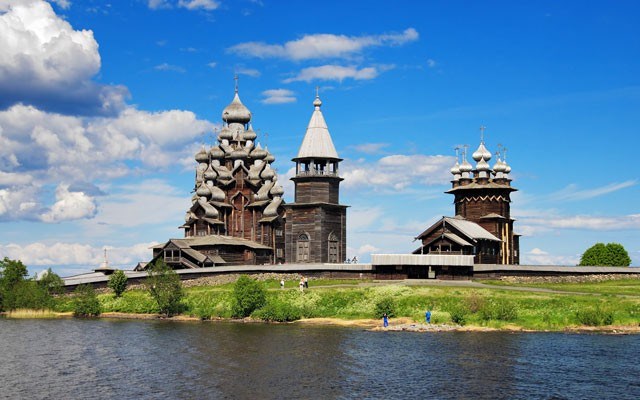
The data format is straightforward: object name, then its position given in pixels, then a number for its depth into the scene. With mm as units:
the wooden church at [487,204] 73562
